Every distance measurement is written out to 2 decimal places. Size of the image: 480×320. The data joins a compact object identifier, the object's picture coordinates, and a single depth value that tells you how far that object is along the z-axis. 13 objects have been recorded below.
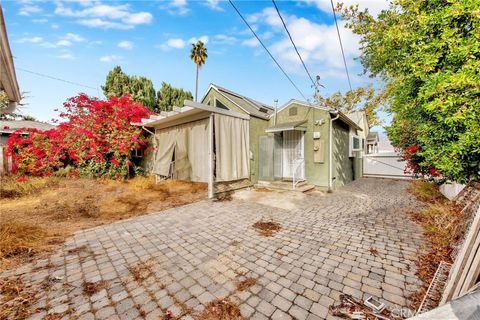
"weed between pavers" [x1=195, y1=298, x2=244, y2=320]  2.01
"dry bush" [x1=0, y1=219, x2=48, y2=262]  3.21
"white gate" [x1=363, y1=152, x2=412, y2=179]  14.03
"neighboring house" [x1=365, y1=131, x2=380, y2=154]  21.85
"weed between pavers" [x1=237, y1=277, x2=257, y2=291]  2.47
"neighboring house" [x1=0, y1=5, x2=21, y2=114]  2.29
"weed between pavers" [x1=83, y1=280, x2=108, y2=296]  2.41
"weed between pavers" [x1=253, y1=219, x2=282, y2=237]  4.22
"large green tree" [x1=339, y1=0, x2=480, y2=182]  3.22
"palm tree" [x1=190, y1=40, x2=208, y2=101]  23.36
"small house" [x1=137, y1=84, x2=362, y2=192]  7.63
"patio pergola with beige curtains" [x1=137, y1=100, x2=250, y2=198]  7.25
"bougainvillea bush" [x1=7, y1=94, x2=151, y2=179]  9.14
